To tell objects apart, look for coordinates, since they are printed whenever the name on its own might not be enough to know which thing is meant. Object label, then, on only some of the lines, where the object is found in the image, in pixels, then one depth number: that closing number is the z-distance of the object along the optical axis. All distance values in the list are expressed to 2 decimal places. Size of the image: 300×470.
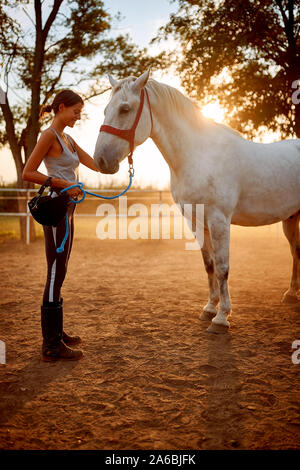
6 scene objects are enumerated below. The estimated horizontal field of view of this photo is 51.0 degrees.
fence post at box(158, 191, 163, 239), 8.98
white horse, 2.39
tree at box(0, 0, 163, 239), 8.80
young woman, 2.14
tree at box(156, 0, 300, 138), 7.93
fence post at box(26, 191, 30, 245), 8.53
